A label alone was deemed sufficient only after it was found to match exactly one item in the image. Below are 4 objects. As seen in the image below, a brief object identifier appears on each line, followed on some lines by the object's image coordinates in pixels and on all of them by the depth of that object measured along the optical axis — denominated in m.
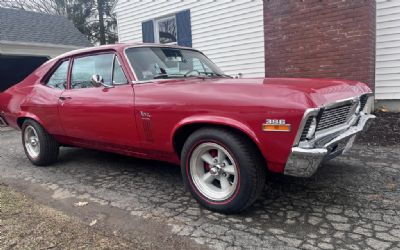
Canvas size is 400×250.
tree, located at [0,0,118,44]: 27.44
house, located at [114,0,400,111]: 7.41
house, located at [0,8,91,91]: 14.41
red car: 2.92
